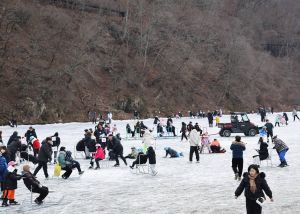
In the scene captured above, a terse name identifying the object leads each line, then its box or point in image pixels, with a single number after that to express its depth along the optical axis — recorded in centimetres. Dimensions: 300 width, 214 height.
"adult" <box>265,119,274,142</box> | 2903
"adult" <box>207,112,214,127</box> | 4584
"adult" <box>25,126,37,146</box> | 2501
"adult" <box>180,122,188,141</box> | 3151
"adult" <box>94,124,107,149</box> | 2361
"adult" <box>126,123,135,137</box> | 3500
